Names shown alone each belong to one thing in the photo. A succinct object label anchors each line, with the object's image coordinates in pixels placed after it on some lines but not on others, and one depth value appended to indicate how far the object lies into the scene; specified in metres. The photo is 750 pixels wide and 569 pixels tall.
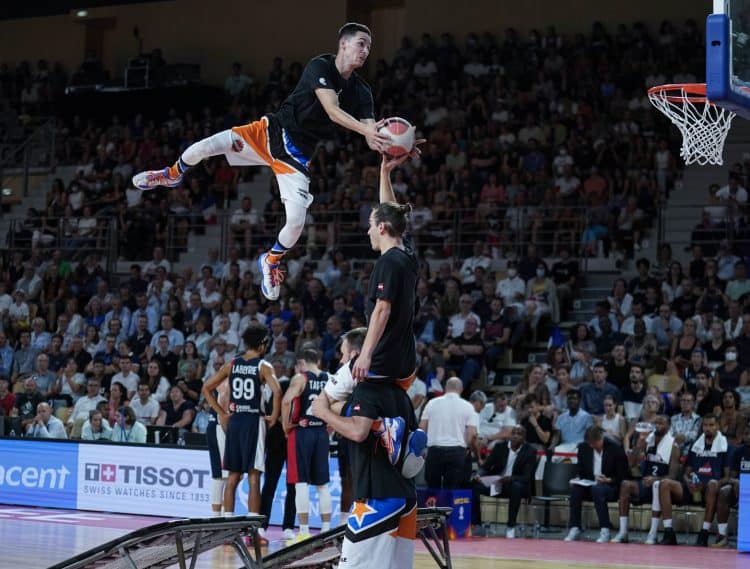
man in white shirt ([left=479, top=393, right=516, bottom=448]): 14.98
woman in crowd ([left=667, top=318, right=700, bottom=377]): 15.52
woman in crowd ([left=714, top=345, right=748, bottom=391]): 14.62
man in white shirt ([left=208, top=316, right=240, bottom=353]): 18.20
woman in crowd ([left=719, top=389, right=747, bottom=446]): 13.61
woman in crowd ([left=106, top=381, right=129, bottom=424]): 16.47
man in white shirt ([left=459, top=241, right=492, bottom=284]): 18.55
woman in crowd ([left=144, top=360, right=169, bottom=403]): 17.33
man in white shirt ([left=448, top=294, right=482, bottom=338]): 17.34
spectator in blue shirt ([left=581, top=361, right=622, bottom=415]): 14.80
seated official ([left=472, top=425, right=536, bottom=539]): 14.19
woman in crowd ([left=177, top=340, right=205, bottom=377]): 17.61
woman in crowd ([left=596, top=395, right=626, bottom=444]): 14.25
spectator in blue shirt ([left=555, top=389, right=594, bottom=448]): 14.58
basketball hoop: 8.69
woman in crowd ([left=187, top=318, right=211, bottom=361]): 18.48
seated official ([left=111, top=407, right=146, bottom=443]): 15.65
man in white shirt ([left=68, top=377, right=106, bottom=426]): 16.84
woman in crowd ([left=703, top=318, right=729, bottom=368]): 15.37
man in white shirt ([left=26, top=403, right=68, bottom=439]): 16.30
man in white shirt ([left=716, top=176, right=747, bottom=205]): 17.67
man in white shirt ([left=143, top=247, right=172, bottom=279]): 21.02
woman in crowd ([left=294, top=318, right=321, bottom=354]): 17.52
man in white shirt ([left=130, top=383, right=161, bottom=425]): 16.66
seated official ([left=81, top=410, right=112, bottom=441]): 15.96
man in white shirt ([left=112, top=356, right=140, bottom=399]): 17.69
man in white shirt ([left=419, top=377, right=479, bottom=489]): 13.81
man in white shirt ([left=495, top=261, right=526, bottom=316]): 17.78
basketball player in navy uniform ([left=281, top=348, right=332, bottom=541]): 12.15
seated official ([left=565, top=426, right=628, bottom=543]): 13.66
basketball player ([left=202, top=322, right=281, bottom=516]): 11.89
